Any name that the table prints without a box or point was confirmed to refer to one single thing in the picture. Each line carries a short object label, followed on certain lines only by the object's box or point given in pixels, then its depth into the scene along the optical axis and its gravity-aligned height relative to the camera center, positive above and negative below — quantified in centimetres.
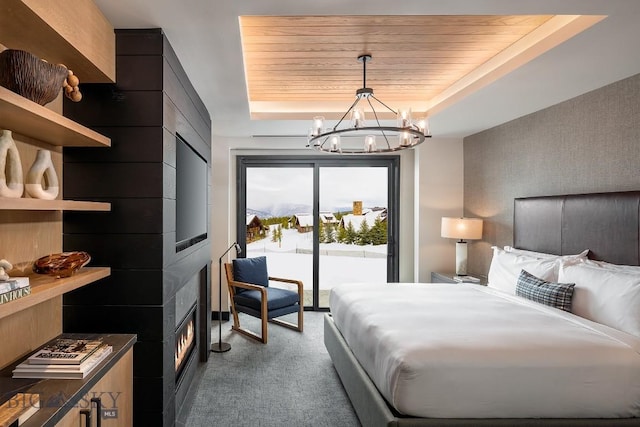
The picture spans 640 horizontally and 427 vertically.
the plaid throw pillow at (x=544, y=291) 258 -54
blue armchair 401 -90
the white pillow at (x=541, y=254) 284 -33
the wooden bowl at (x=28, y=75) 125 +48
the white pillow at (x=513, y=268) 291 -44
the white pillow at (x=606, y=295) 215 -49
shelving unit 128 +0
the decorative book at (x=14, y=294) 115 -26
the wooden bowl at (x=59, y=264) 152 -21
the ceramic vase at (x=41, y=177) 145 +14
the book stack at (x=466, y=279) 409 -70
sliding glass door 519 -7
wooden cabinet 136 -75
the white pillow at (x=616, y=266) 238 -34
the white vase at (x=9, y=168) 127 +16
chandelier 267 +64
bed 181 -72
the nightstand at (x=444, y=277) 421 -73
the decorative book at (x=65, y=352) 144 -56
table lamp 425 -18
